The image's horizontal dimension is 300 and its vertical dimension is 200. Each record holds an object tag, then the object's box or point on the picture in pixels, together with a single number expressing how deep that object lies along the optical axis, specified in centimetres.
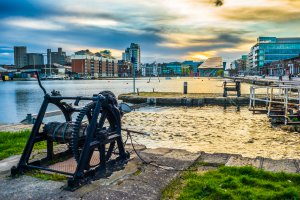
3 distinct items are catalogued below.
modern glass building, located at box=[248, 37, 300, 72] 13643
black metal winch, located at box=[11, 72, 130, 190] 455
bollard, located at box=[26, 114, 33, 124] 1224
